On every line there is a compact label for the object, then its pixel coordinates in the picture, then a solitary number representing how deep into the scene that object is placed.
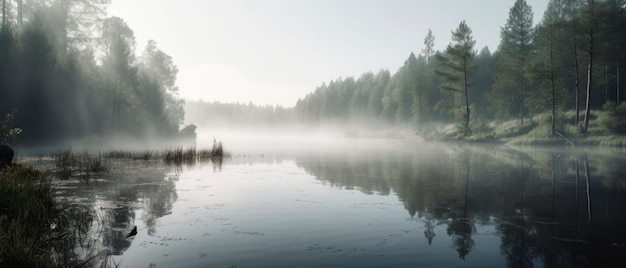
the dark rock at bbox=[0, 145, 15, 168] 17.05
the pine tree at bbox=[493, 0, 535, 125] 59.81
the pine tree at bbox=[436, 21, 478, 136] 57.75
